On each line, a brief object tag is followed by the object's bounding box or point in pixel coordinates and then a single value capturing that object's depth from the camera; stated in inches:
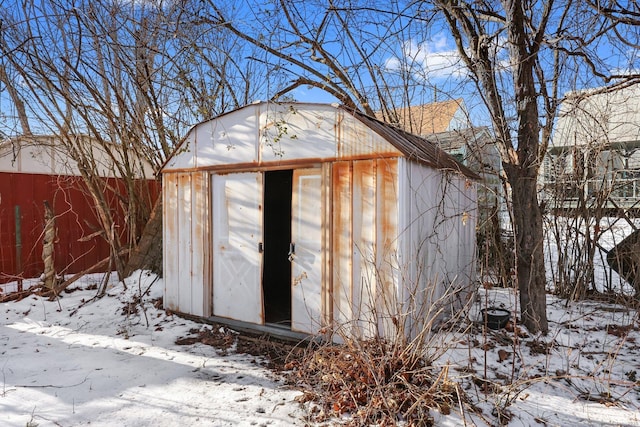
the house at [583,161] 201.0
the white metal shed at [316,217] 156.7
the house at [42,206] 282.0
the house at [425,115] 326.6
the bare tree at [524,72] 178.4
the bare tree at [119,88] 257.1
